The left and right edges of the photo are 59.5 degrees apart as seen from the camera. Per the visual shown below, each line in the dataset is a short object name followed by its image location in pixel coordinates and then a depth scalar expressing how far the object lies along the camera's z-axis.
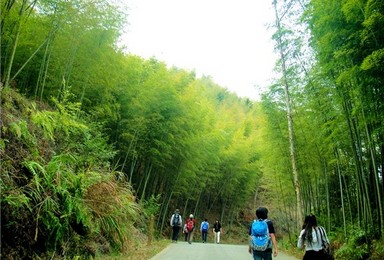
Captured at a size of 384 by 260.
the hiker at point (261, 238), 4.27
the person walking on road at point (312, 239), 4.29
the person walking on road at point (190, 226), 12.96
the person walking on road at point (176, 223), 12.11
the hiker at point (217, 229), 15.72
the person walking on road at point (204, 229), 15.85
